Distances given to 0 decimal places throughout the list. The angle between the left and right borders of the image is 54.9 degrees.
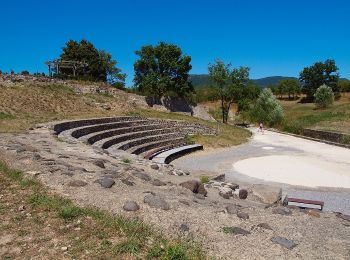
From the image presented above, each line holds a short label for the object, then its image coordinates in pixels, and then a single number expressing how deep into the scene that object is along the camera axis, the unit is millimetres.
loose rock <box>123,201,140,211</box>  5191
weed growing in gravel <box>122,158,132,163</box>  10773
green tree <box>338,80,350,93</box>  93750
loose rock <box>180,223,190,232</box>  4702
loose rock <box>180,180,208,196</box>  7746
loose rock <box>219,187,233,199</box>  8186
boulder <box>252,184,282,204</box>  8734
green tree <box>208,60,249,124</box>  43844
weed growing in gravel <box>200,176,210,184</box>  9585
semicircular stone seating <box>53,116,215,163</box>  16047
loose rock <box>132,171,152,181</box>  7903
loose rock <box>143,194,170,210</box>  5398
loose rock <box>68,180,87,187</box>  6086
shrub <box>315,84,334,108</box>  65938
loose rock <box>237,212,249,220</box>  5402
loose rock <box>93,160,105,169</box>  8352
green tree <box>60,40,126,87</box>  52125
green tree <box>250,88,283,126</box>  40812
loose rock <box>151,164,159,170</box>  10438
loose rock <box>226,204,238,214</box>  5591
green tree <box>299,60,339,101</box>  89100
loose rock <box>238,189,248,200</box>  8607
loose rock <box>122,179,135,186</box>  6743
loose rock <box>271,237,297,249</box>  4452
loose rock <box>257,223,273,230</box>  5039
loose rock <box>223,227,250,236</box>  4742
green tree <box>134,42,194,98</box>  42250
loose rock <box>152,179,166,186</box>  7494
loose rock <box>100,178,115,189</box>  6272
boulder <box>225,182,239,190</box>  9102
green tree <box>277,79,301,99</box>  94062
